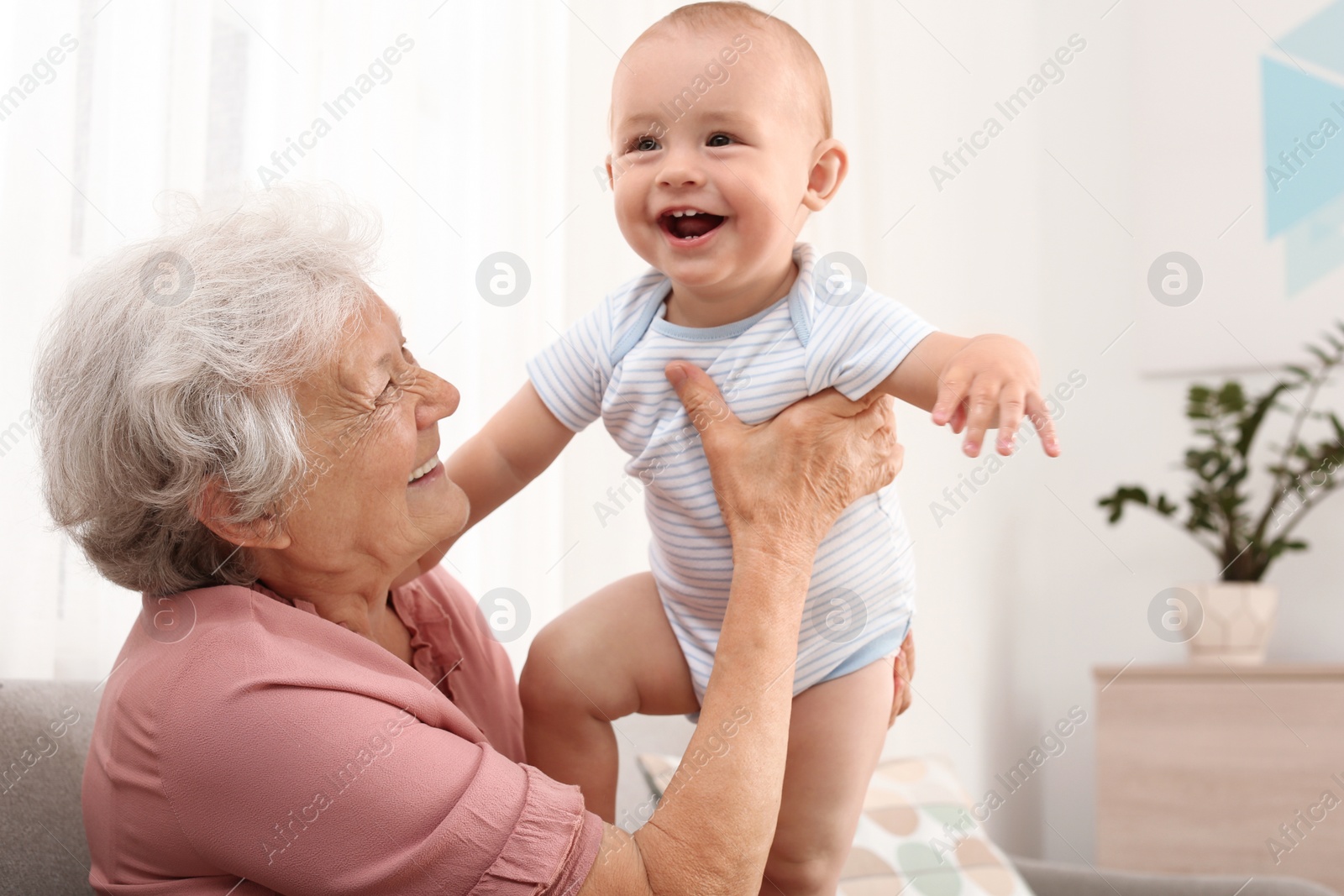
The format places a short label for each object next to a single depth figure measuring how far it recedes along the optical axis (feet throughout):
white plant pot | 10.35
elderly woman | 3.04
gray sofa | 3.66
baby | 3.76
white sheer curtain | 4.43
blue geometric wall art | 11.32
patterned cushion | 6.68
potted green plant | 10.39
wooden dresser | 9.60
